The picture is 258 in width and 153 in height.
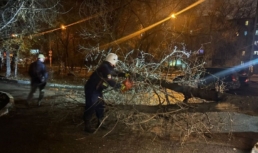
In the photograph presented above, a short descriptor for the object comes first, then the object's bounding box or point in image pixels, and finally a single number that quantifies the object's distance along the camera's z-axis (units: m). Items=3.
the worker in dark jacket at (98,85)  3.17
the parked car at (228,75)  8.53
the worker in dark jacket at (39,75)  4.61
